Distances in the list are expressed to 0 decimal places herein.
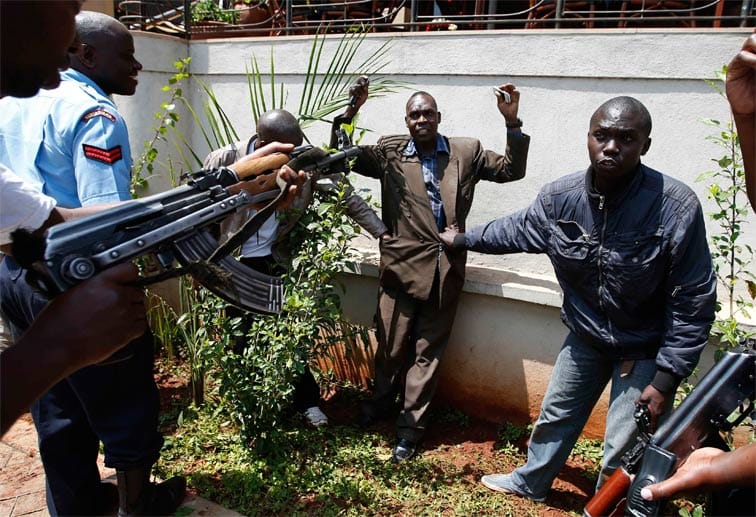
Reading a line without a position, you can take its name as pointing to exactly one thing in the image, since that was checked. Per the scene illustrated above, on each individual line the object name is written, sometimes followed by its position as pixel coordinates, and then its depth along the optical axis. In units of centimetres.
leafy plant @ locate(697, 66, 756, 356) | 306
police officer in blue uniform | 245
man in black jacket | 262
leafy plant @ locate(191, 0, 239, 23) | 626
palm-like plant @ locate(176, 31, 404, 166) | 380
